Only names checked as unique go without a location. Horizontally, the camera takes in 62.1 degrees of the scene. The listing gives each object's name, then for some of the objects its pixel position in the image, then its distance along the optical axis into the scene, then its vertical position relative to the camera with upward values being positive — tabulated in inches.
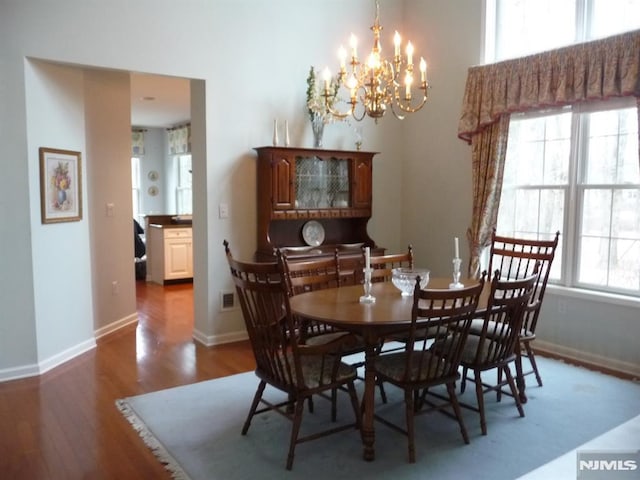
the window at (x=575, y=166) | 155.8 +11.0
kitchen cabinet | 291.1 -30.3
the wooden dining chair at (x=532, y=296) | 133.1 -24.8
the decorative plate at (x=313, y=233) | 198.7 -13.0
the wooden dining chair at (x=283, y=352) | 99.9 -29.8
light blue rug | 101.7 -51.2
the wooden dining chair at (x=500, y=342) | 109.6 -31.9
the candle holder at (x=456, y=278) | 131.9 -19.9
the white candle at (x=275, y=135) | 184.9 +22.0
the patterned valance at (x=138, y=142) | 414.3 +43.5
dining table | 102.7 -23.3
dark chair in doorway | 313.4 -36.6
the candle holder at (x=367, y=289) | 118.5 -20.8
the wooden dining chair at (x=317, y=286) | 123.1 -22.9
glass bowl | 125.7 -19.0
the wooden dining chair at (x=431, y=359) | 98.4 -33.2
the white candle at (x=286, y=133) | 188.1 +23.2
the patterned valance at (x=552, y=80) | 147.4 +37.1
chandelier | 117.9 +28.1
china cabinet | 181.6 -0.5
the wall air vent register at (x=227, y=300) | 183.3 -35.4
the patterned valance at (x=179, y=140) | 388.2 +43.6
